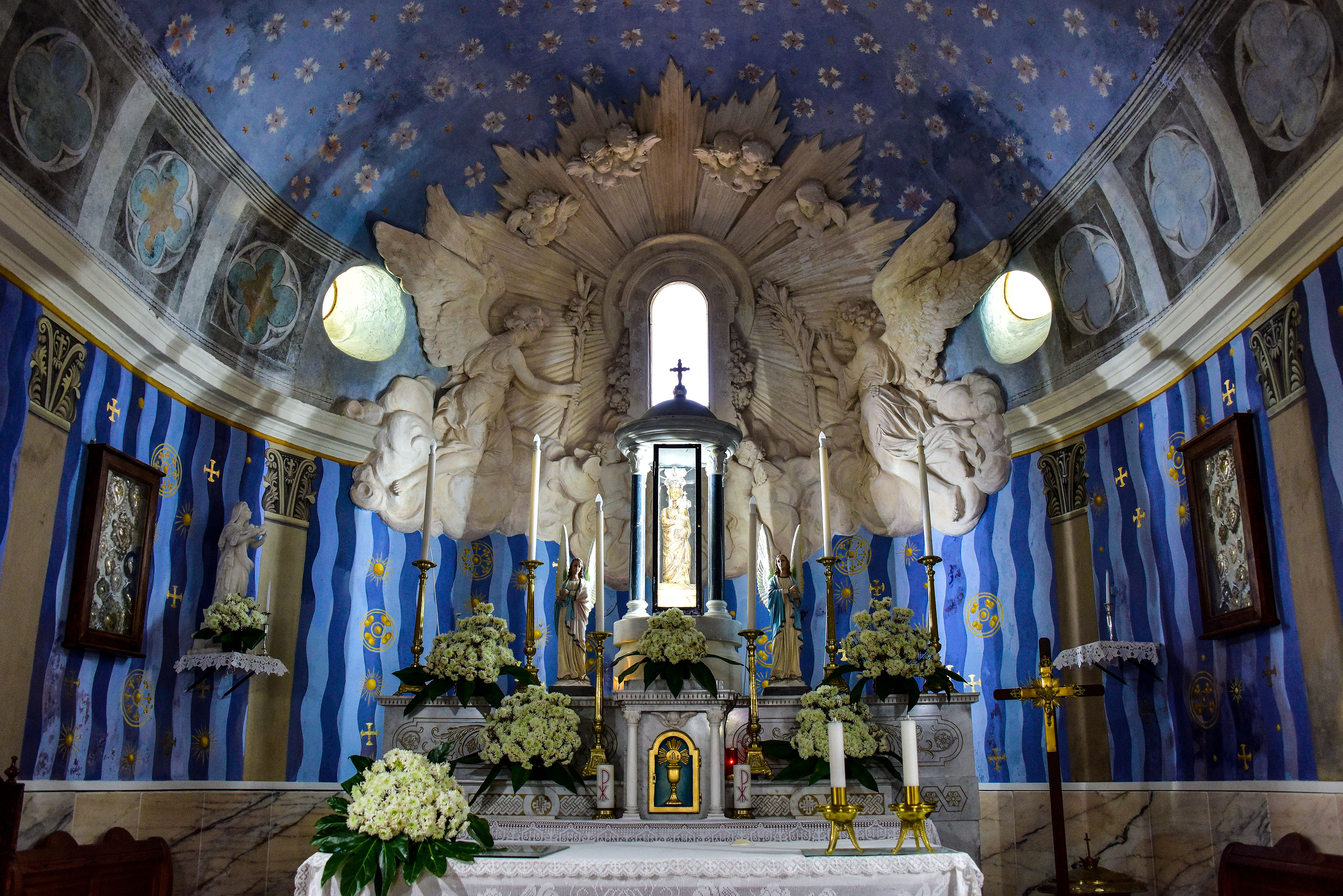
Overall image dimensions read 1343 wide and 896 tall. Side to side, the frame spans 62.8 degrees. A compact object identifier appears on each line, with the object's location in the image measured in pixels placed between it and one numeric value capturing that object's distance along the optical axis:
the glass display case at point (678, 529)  9.34
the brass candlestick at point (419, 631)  7.35
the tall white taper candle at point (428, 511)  7.68
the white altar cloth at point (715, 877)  4.92
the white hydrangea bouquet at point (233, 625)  9.35
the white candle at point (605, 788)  6.56
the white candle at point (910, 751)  4.93
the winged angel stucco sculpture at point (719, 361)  11.62
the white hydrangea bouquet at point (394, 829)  4.84
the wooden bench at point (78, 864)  6.69
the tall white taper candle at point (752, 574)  7.36
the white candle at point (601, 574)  7.37
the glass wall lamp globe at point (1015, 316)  11.53
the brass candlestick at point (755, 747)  6.88
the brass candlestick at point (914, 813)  4.97
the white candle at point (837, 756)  4.97
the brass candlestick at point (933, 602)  7.50
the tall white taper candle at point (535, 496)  7.46
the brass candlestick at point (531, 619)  7.25
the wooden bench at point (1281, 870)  6.60
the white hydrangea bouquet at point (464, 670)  7.25
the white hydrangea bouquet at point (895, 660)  7.30
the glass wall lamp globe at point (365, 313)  11.93
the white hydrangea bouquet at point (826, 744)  6.77
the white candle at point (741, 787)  6.62
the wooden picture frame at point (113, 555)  8.16
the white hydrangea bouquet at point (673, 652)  6.98
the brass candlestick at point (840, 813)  4.96
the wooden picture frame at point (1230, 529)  7.87
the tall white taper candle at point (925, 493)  7.98
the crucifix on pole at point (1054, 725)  7.57
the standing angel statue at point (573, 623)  9.69
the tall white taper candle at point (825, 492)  8.11
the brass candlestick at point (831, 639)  7.49
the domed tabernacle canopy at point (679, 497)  9.42
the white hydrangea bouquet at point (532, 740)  6.66
